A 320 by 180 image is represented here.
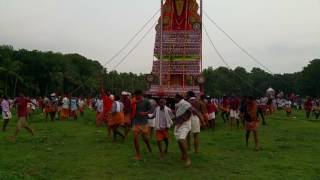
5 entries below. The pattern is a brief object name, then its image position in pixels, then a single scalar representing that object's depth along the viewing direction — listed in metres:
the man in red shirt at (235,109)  15.15
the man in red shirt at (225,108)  16.32
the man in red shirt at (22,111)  10.99
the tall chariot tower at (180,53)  15.68
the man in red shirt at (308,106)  21.60
